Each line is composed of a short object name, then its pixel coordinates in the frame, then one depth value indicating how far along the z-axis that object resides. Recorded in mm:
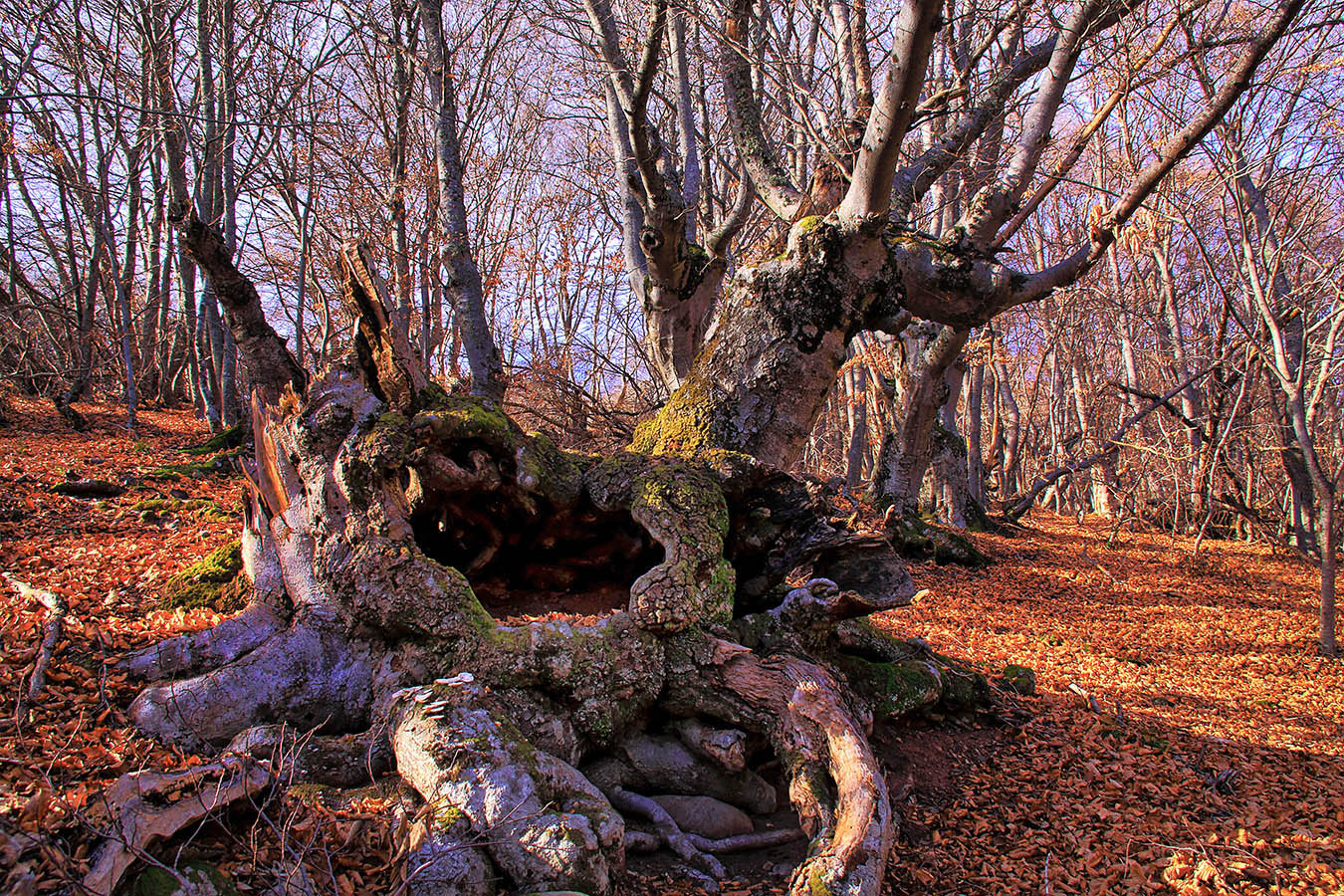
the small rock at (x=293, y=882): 2016
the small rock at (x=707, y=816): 3018
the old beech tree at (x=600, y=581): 2656
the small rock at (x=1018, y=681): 4836
